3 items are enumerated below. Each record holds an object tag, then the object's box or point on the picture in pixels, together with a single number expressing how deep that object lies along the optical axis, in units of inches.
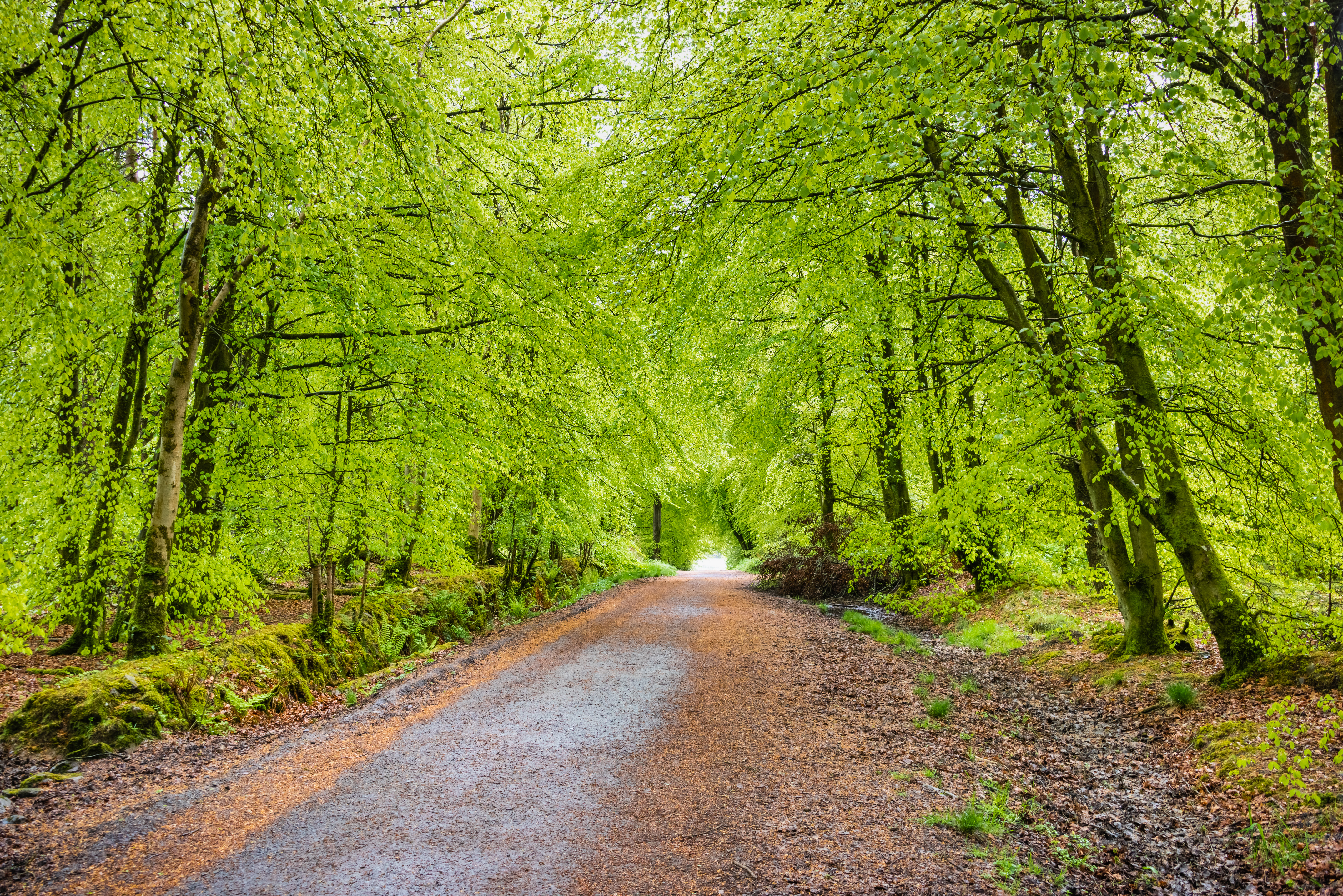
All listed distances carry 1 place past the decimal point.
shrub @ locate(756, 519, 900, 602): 668.1
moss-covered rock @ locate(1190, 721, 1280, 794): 188.1
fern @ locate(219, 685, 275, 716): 258.2
